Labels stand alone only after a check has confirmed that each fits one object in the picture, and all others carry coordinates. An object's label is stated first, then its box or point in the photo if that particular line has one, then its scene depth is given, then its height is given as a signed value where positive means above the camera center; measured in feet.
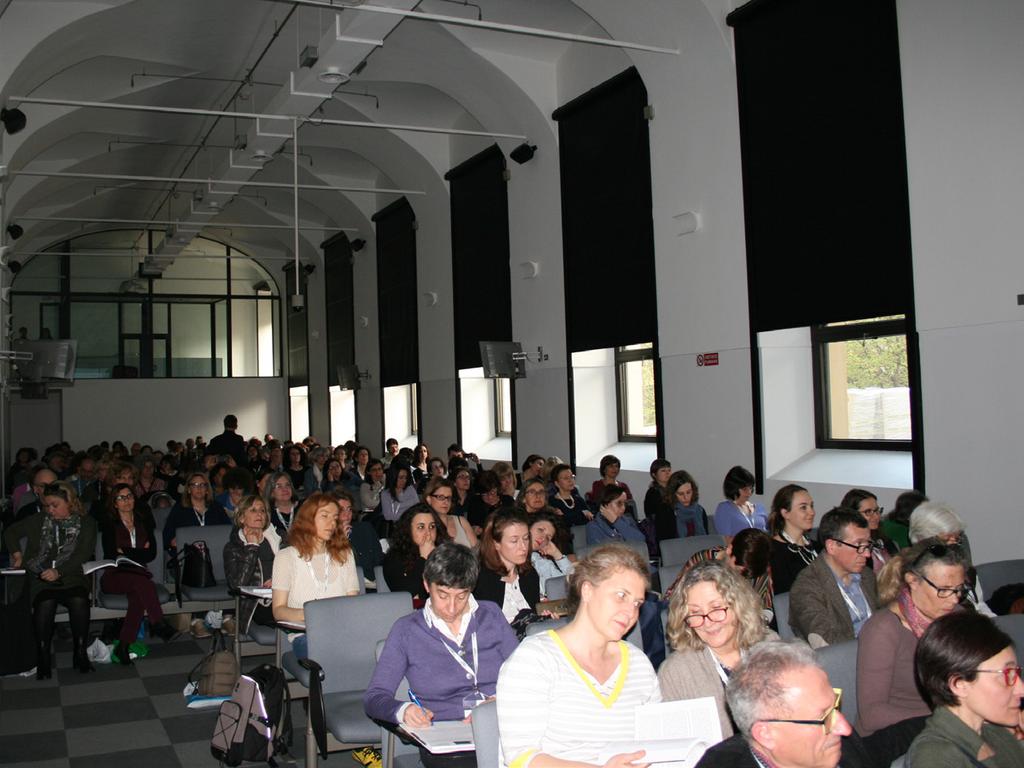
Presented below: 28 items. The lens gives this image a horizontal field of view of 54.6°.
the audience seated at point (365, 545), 25.00 -2.99
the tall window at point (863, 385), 29.68 +0.75
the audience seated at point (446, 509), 23.03 -1.99
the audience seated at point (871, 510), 20.52 -2.13
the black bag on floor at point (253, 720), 15.28 -4.50
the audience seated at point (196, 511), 27.55 -2.15
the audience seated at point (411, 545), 18.15 -2.21
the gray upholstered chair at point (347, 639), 15.12 -3.25
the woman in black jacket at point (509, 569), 16.35 -2.47
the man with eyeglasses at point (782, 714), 7.35 -2.27
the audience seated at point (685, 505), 28.14 -2.55
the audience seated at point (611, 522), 24.64 -2.60
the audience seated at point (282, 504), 26.20 -1.96
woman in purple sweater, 12.36 -2.84
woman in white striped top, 9.00 -2.43
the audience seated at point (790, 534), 17.76 -2.32
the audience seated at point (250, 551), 21.61 -2.61
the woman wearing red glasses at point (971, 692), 8.20 -2.42
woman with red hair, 17.92 -2.42
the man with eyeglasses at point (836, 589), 14.24 -2.65
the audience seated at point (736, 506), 25.32 -2.39
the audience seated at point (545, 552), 19.80 -2.63
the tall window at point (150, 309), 85.15 +11.23
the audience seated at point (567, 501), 30.58 -2.49
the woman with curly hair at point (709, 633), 10.11 -2.28
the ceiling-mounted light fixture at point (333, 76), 34.55 +12.45
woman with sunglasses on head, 10.85 -2.53
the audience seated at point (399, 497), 33.30 -2.38
